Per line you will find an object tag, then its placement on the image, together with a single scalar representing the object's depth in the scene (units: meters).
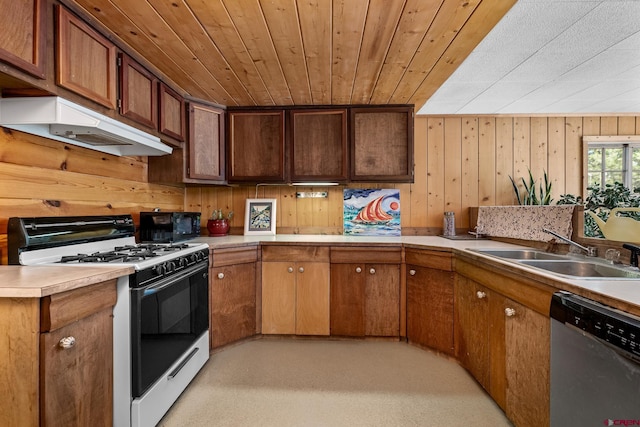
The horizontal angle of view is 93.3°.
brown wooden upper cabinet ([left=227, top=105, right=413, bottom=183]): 2.81
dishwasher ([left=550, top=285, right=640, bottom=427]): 0.86
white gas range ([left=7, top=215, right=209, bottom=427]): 1.38
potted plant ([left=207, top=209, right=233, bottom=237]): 3.00
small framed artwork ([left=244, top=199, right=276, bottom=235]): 3.13
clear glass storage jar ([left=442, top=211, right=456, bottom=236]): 3.00
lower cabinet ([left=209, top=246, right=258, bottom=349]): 2.37
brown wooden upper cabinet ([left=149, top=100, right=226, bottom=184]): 2.56
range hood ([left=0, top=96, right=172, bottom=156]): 1.39
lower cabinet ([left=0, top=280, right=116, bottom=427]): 1.01
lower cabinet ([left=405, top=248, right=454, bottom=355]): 2.27
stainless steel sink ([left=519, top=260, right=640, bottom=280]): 1.48
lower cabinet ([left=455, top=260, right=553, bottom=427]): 1.32
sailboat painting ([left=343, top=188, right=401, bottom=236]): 3.13
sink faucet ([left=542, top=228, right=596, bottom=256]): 1.72
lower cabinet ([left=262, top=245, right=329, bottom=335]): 2.61
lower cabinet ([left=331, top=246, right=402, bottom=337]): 2.56
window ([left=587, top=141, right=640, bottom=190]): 3.30
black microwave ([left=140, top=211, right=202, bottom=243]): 2.30
